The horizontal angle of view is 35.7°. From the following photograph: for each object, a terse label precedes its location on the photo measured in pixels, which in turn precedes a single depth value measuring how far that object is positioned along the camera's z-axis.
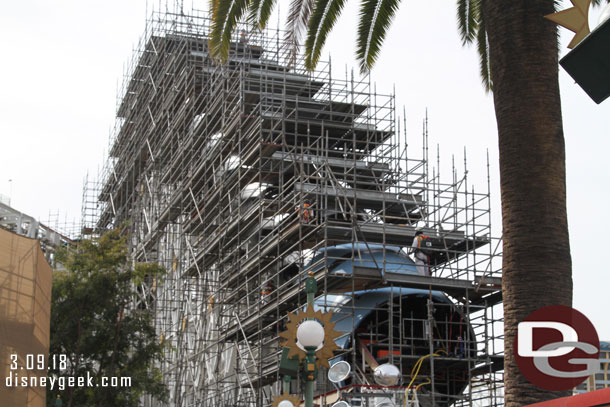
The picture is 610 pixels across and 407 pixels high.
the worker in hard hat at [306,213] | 24.44
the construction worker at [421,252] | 24.66
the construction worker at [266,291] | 27.08
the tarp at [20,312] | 20.02
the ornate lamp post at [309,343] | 12.68
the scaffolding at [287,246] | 24.05
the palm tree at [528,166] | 10.37
